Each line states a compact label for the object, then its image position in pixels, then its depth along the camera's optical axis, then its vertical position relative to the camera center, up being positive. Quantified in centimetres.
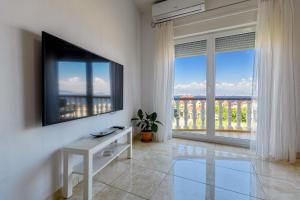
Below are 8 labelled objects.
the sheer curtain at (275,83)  207 +22
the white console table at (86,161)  131 -59
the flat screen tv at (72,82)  119 +16
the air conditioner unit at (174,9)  258 +154
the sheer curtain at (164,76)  294 +44
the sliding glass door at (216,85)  267 +27
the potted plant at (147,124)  297 -48
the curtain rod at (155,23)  251 +151
